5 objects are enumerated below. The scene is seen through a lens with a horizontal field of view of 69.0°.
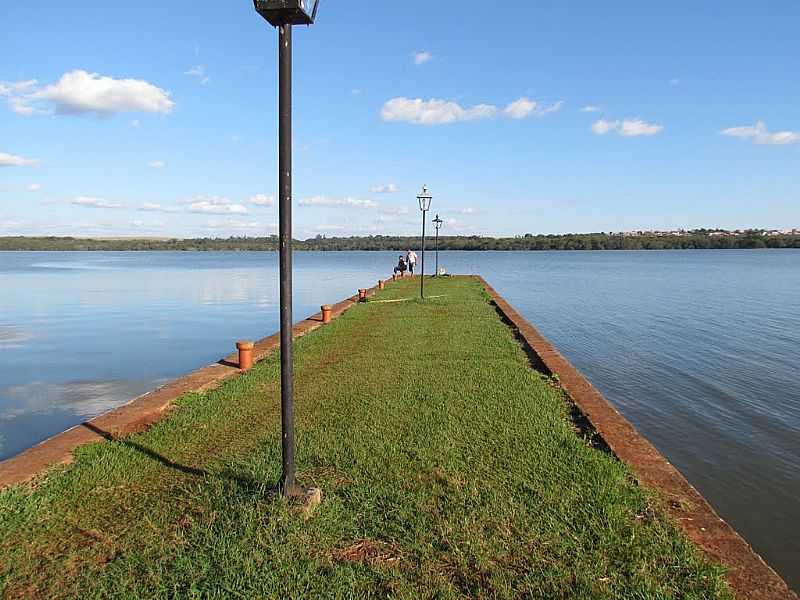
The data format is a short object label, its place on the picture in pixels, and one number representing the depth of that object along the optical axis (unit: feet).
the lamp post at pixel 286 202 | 12.42
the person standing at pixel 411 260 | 113.67
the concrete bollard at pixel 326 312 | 45.91
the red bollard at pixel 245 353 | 28.19
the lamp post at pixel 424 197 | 64.39
